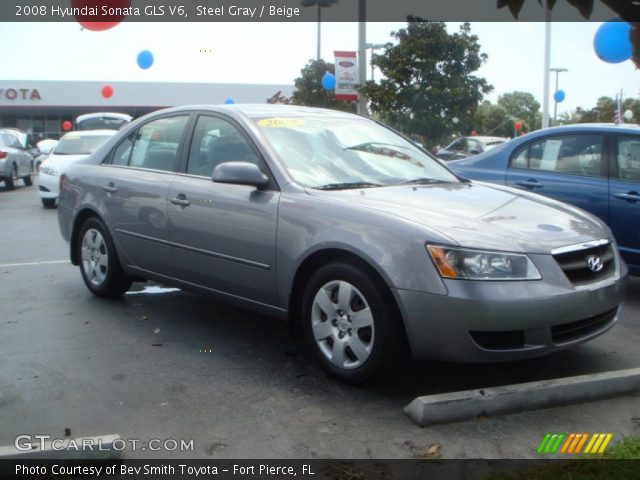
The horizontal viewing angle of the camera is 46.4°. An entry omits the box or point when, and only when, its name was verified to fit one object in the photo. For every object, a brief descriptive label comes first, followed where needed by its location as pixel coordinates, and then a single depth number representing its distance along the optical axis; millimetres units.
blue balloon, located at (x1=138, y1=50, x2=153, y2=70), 18562
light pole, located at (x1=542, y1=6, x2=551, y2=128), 20459
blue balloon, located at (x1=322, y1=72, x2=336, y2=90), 21497
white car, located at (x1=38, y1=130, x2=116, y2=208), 14055
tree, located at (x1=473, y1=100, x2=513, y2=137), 51803
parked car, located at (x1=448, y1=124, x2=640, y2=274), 6051
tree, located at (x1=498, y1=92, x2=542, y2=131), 64875
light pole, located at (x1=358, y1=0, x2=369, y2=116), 15922
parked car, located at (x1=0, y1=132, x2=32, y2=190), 19281
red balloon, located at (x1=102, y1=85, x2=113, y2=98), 35562
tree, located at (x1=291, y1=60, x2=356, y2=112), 26700
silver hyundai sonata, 3770
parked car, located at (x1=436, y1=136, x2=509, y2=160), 19062
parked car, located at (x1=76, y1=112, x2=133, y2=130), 26750
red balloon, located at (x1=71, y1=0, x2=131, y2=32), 6914
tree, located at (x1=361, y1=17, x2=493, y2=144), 16438
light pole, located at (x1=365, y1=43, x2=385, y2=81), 18744
